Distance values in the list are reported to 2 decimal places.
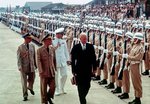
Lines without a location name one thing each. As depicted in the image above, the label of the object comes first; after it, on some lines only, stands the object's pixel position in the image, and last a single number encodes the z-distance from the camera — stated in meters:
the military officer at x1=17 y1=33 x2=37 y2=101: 11.87
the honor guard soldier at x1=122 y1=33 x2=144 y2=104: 11.11
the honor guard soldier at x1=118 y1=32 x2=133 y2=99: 11.92
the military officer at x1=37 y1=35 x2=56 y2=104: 10.81
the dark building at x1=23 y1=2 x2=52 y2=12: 80.75
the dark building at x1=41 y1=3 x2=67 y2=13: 66.24
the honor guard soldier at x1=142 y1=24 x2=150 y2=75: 15.95
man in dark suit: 10.67
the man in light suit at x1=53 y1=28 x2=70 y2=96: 12.55
